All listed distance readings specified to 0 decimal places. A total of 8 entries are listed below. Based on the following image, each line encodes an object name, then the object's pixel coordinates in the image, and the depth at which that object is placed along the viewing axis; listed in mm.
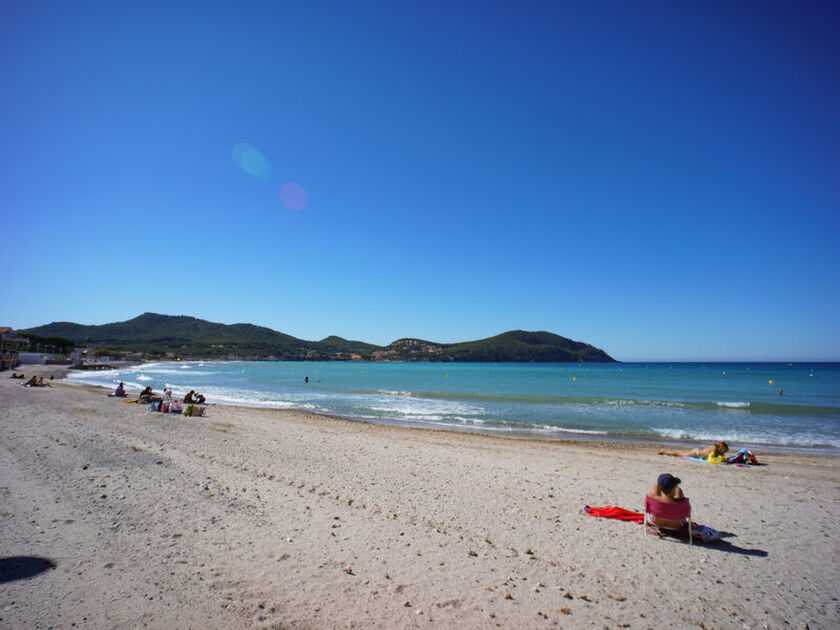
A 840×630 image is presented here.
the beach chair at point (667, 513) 5820
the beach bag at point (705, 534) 5727
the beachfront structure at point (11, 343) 59862
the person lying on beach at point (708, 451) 12008
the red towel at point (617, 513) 6513
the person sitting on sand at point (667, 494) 5895
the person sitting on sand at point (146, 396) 20984
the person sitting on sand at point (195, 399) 21016
